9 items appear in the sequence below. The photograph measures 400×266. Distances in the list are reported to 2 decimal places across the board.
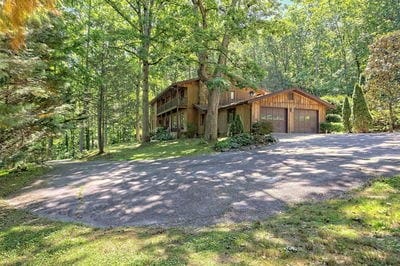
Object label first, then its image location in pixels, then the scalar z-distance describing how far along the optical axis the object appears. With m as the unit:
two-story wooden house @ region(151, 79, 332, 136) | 26.25
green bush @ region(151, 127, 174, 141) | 29.31
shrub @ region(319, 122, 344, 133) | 27.01
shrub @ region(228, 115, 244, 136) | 22.52
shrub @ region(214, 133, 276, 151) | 16.25
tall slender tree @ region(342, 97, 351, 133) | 24.26
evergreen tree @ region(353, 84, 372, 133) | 21.56
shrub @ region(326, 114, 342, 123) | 29.88
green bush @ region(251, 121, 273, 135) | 18.08
